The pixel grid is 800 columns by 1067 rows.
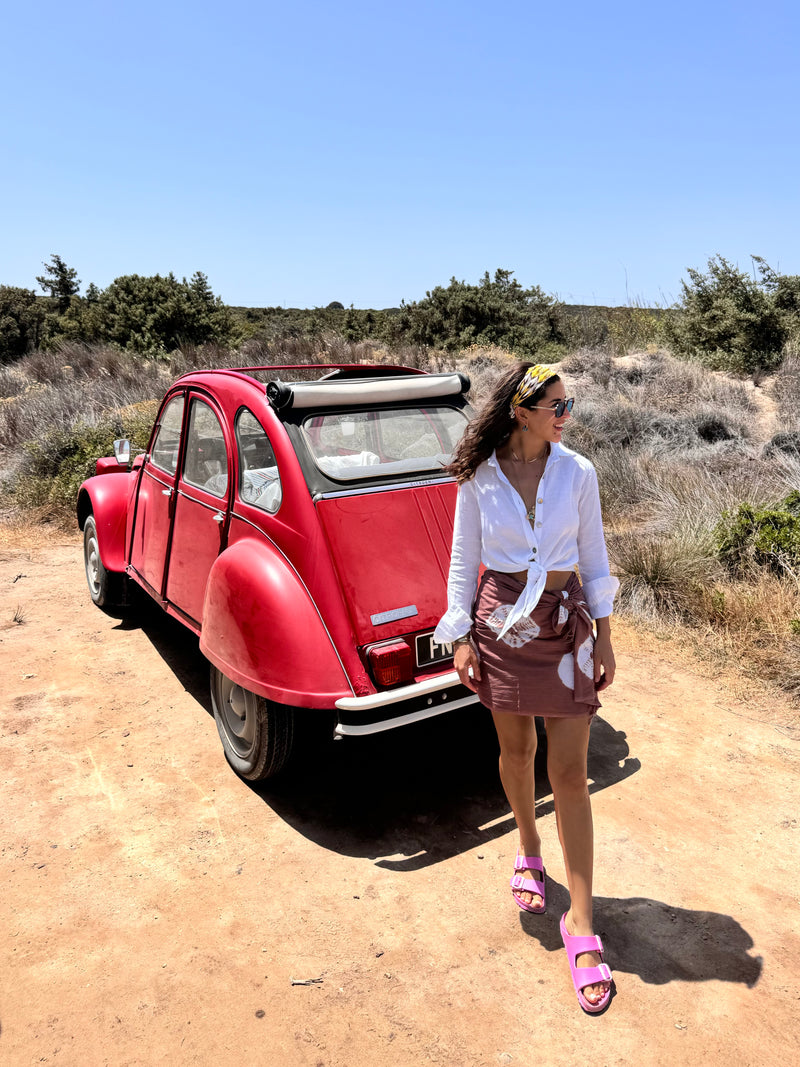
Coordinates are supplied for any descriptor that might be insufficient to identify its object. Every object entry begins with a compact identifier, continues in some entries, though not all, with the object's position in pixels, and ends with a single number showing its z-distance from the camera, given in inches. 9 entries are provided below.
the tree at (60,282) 1317.7
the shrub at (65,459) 367.2
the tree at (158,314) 875.4
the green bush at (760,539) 228.2
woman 94.9
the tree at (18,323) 1028.5
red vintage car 122.9
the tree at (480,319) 820.6
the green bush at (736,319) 603.5
